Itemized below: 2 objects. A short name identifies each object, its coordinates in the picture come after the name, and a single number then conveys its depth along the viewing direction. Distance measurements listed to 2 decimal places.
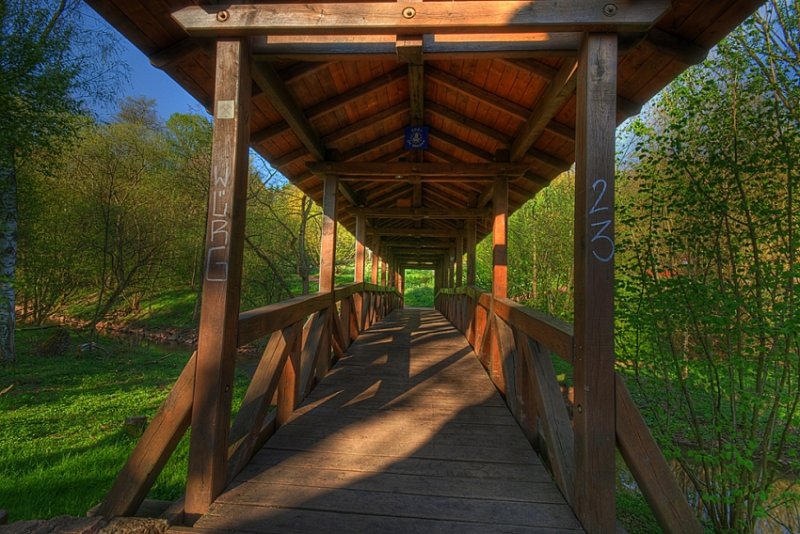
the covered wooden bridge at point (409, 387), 1.80
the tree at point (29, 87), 6.69
